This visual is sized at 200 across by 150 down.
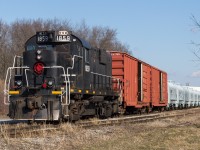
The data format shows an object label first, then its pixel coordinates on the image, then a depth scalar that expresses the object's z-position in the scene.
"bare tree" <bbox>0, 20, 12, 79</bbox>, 56.66
